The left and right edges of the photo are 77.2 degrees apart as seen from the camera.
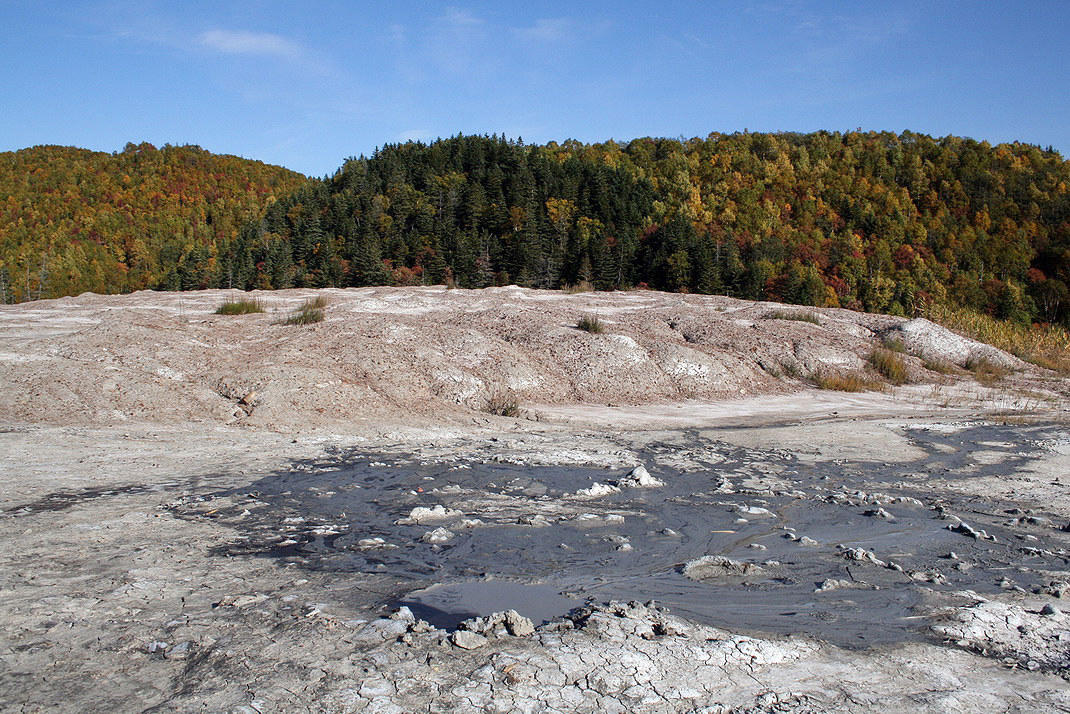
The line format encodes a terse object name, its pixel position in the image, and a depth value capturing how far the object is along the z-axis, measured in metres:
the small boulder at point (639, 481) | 6.57
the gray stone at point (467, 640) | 3.04
